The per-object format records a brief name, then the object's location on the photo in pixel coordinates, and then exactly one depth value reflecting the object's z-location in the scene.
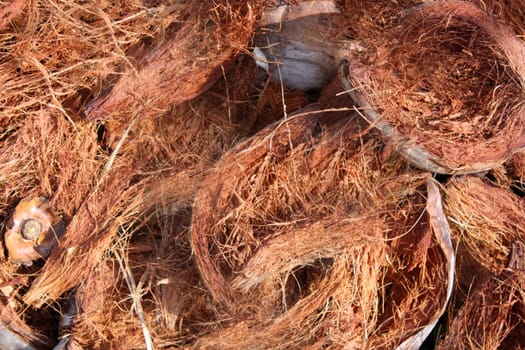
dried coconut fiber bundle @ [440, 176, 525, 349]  1.06
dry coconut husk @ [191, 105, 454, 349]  1.05
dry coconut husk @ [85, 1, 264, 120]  1.08
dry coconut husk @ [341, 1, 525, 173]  1.04
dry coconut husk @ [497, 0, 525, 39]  1.13
